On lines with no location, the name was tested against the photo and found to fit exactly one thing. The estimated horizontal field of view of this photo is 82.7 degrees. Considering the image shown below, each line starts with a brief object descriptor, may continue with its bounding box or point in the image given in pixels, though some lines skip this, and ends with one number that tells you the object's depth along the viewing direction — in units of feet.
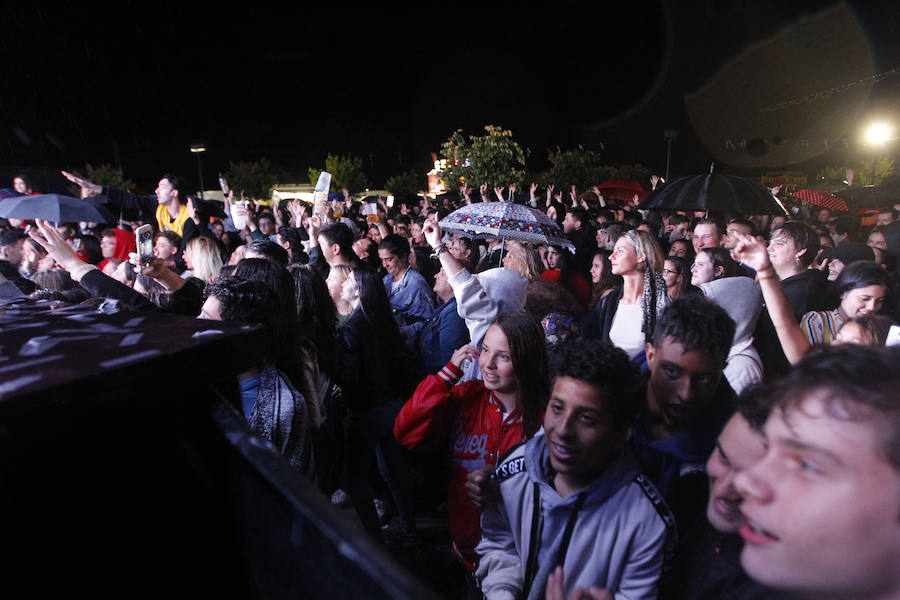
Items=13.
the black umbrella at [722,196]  17.46
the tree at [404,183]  122.31
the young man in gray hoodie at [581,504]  5.22
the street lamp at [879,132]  66.80
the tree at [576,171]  91.71
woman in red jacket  8.20
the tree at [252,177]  127.24
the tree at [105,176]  99.55
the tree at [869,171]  85.01
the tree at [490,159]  81.20
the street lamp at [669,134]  67.41
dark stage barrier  1.92
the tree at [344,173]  135.45
